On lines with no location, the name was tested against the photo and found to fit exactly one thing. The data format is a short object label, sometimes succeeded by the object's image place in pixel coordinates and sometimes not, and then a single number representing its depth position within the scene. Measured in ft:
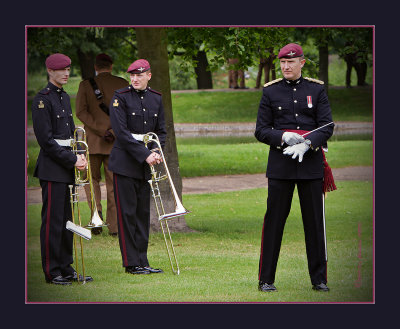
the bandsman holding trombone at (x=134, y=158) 57.62
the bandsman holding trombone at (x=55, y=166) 54.49
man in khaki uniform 72.95
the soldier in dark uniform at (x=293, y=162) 51.72
